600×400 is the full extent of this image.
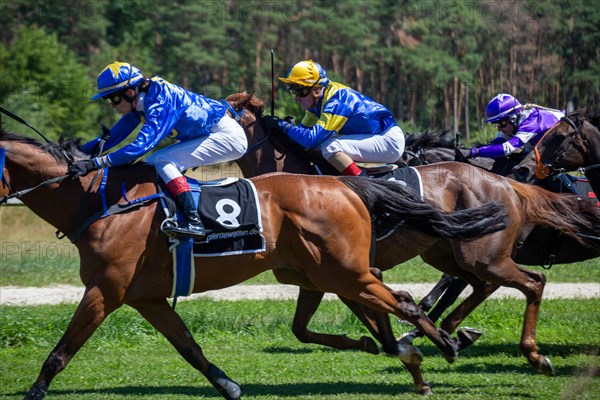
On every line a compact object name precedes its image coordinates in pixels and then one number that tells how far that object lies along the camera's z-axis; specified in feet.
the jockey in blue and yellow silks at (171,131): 38.09
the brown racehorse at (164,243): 36.91
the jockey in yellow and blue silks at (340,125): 47.16
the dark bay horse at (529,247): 51.70
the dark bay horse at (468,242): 45.44
